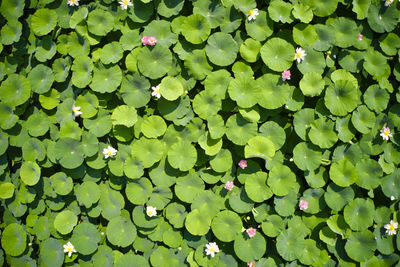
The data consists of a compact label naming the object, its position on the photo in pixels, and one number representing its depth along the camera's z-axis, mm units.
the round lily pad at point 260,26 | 2199
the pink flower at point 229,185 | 2238
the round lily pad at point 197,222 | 2248
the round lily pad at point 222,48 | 2201
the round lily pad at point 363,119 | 2246
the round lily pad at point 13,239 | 2510
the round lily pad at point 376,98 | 2264
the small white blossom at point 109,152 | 2230
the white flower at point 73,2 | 2254
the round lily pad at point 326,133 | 2221
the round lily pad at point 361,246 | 2291
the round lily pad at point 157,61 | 2199
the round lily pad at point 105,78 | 2250
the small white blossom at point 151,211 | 2244
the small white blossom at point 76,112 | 2268
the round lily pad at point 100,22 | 2240
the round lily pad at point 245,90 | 2178
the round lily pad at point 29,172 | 2375
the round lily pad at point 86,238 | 2344
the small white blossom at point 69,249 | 2355
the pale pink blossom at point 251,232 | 2227
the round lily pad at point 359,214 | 2264
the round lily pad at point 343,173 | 2217
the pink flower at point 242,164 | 2238
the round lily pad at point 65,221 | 2354
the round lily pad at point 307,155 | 2227
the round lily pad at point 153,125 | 2242
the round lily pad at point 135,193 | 2283
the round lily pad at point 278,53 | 2180
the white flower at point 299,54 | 2171
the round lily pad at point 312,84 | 2189
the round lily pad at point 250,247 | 2248
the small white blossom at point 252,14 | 2156
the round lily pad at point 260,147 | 2211
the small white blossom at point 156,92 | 2174
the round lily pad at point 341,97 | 2195
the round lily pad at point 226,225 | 2248
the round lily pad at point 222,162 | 2254
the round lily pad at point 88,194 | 2322
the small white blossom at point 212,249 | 2244
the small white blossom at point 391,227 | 2306
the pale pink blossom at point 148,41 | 2180
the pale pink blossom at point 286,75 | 2168
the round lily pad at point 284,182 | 2221
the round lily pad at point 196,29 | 2177
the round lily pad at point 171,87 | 2188
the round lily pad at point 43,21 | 2336
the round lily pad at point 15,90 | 2400
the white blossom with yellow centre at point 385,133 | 2273
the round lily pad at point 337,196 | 2260
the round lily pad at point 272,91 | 2199
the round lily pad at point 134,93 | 2236
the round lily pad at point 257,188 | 2230
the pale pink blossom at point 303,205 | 2244
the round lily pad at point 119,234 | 2328
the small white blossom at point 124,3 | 2180
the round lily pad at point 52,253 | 2396
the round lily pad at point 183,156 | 2227
